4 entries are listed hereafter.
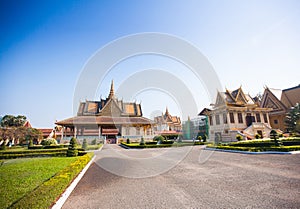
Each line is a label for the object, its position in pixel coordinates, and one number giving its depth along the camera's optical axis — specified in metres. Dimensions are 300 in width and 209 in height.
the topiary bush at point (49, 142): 19.06
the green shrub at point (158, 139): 21.59
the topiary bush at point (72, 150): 11.23
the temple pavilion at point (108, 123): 25.32
